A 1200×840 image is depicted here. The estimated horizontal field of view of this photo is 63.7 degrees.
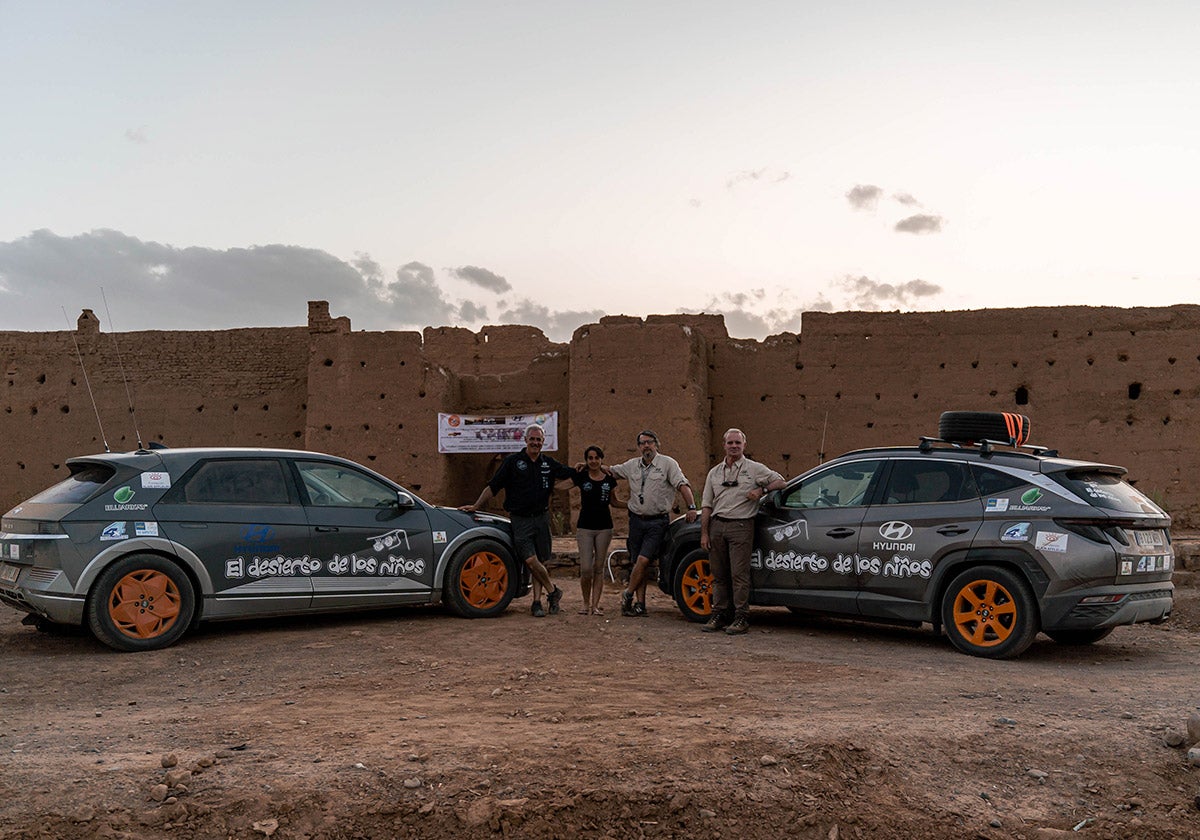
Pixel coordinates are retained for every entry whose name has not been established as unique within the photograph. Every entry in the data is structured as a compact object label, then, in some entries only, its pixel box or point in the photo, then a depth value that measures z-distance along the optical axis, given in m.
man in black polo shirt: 8.67
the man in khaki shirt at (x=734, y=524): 7.96
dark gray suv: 6.65
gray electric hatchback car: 6.88
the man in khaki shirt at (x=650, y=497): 8.73
